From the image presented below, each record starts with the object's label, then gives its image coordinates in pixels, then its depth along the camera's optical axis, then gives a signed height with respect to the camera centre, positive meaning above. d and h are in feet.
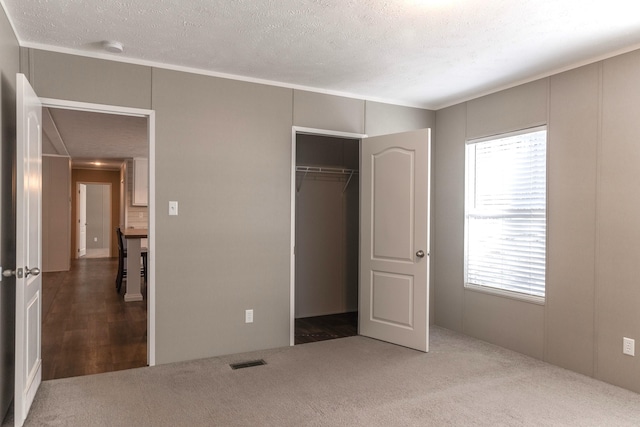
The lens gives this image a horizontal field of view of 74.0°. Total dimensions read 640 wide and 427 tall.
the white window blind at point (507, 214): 12.48 -0.08
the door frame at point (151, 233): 11.41 -0.64
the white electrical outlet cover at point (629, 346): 10.11 -3.22
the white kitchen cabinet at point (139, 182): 29.99 +1.95
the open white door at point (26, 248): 7.88 -0.78
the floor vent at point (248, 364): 11.50 -4.24
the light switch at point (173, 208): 11.69 +0.04
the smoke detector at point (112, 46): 10.06 +3.91
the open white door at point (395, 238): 12.82 -0.89
